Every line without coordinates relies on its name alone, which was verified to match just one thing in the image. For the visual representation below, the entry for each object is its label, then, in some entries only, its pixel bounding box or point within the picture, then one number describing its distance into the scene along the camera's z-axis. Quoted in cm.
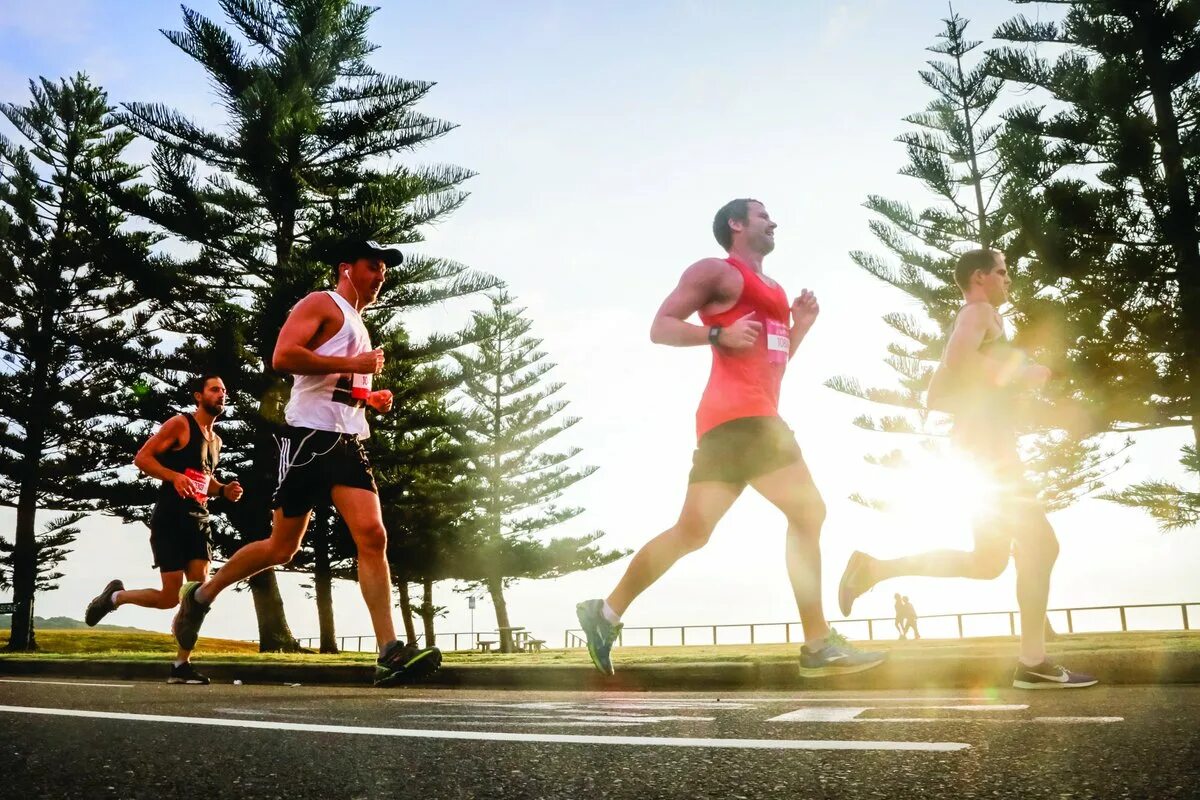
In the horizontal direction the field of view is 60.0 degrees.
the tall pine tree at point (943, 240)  1881
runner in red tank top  390
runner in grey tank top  446
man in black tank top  701
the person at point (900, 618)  2908
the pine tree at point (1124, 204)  1612
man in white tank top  440
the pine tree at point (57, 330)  2258
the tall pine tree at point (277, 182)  1869
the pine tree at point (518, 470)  3350
